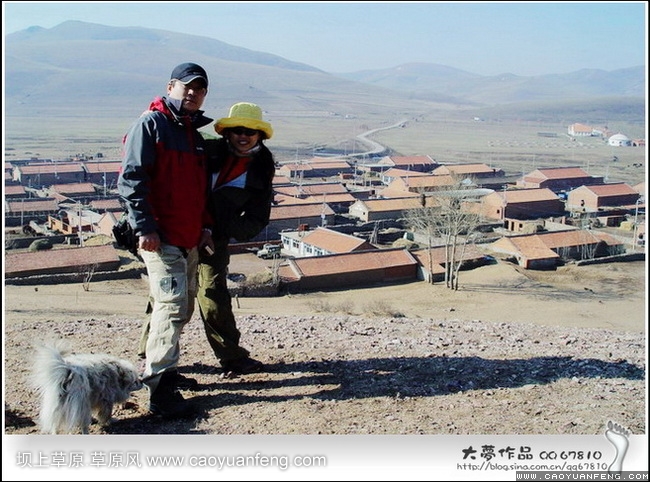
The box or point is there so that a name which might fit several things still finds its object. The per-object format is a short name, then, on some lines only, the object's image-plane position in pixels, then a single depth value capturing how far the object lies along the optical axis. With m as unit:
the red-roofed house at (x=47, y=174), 47.12
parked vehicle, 25.38
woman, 4.03
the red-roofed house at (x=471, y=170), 50.75
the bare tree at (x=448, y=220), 22.88
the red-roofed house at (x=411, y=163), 55.56
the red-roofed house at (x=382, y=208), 33.19
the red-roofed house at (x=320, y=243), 24.41
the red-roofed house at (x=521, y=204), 35.50
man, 3.53
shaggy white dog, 3.33
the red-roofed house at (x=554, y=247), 25.31
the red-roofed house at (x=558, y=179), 47.19
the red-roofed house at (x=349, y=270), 20.97
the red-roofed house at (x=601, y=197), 39.12
